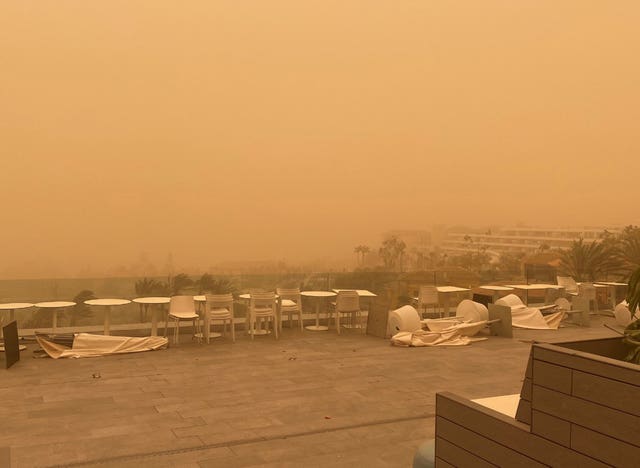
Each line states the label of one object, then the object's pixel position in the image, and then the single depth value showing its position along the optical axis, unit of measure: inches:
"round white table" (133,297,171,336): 361.2
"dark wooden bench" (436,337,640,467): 83.3
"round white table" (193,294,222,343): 370.0
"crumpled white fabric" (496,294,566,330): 439.5
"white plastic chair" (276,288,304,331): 413.7
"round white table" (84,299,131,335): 359.9
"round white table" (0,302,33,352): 339.9
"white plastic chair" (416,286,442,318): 447.8
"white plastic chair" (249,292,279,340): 383.6
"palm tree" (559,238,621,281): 626.2
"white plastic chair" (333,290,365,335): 409.4
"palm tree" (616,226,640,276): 670.0
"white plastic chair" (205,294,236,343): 370.0
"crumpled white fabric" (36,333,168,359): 327.0
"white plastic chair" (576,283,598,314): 458.9
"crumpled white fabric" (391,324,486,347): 364.5
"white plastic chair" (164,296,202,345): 367.6
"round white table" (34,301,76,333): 355.9
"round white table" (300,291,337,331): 427.5
